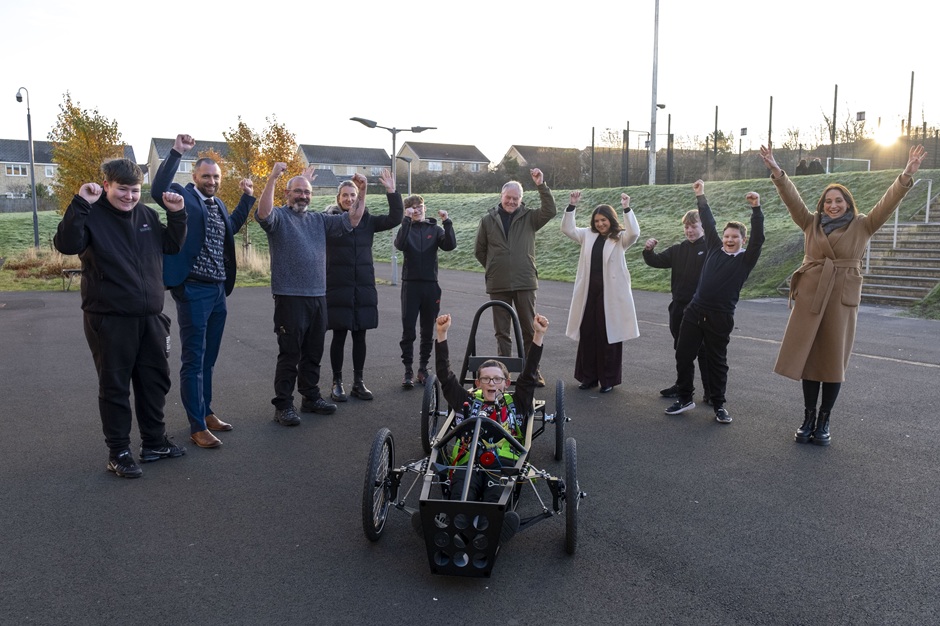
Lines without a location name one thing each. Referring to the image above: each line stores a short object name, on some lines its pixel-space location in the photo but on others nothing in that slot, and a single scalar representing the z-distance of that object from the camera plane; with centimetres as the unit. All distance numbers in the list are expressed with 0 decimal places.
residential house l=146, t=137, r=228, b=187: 7406
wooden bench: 1796
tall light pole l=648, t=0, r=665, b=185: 3456
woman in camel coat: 582
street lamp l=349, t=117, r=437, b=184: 2009
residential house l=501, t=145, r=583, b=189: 5007
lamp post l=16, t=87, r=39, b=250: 2910
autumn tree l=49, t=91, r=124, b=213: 2717
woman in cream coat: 759
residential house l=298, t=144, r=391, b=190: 9388
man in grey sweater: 633
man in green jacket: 784
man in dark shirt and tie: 563
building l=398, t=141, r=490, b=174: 9456
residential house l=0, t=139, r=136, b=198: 7569
